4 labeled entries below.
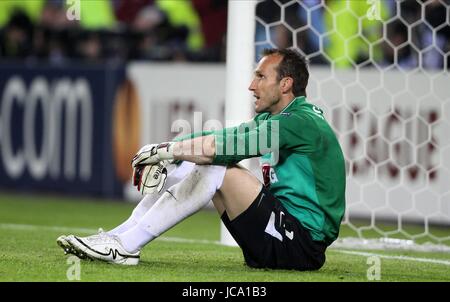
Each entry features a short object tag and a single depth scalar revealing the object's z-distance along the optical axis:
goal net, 17.20
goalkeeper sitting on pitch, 10.34
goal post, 14.04
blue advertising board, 22.61
